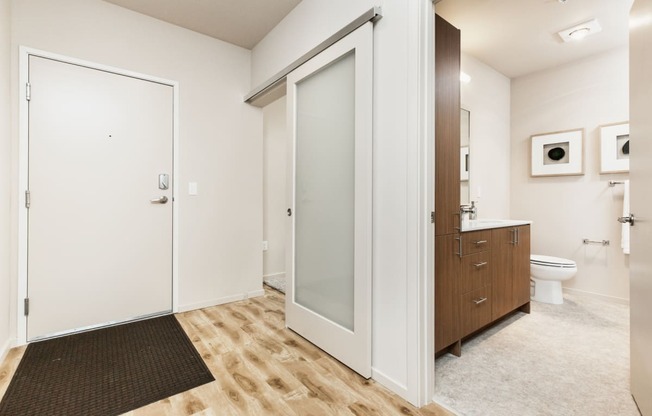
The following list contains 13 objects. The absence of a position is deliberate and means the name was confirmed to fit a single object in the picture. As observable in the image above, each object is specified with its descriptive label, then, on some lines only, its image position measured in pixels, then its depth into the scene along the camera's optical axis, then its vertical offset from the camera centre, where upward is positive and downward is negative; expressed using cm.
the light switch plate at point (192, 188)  276 +19
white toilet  284 -62
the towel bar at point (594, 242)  305 -33
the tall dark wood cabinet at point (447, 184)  175 +15
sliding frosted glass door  172 +6
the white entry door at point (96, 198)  218 +8
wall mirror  309 +55
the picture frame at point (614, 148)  292 +59
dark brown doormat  150 -93
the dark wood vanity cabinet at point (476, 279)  182 -48
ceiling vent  257 +153
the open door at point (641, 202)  126 +3
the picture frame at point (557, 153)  321 +60
